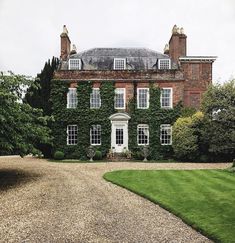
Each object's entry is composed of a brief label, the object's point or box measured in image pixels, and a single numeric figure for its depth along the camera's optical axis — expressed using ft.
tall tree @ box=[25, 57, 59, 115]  65.50
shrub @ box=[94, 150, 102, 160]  60.27
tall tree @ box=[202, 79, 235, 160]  56.32
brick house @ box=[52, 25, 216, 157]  63.78
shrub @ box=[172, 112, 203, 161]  57.98
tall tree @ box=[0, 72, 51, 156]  35.13
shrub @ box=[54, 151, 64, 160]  60.98
